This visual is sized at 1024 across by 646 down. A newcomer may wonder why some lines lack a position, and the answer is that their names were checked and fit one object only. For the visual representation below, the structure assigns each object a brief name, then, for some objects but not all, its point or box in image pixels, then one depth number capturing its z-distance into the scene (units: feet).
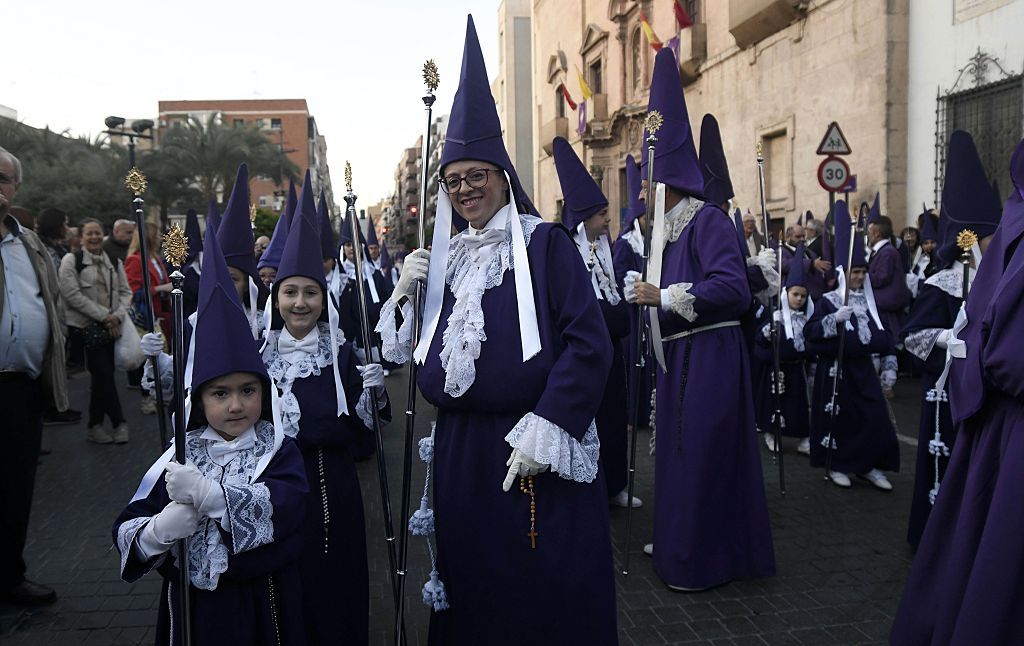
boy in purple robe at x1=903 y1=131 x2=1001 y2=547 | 13.70
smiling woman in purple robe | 9.31
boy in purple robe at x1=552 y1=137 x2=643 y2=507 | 19.95
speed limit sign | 34.32
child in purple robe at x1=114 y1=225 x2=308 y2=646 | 8.40
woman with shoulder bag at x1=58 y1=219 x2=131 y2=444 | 25.96
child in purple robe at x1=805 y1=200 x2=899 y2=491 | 21.04
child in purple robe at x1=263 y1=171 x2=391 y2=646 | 11.34
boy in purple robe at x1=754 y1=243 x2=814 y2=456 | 23.62
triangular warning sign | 35.11
